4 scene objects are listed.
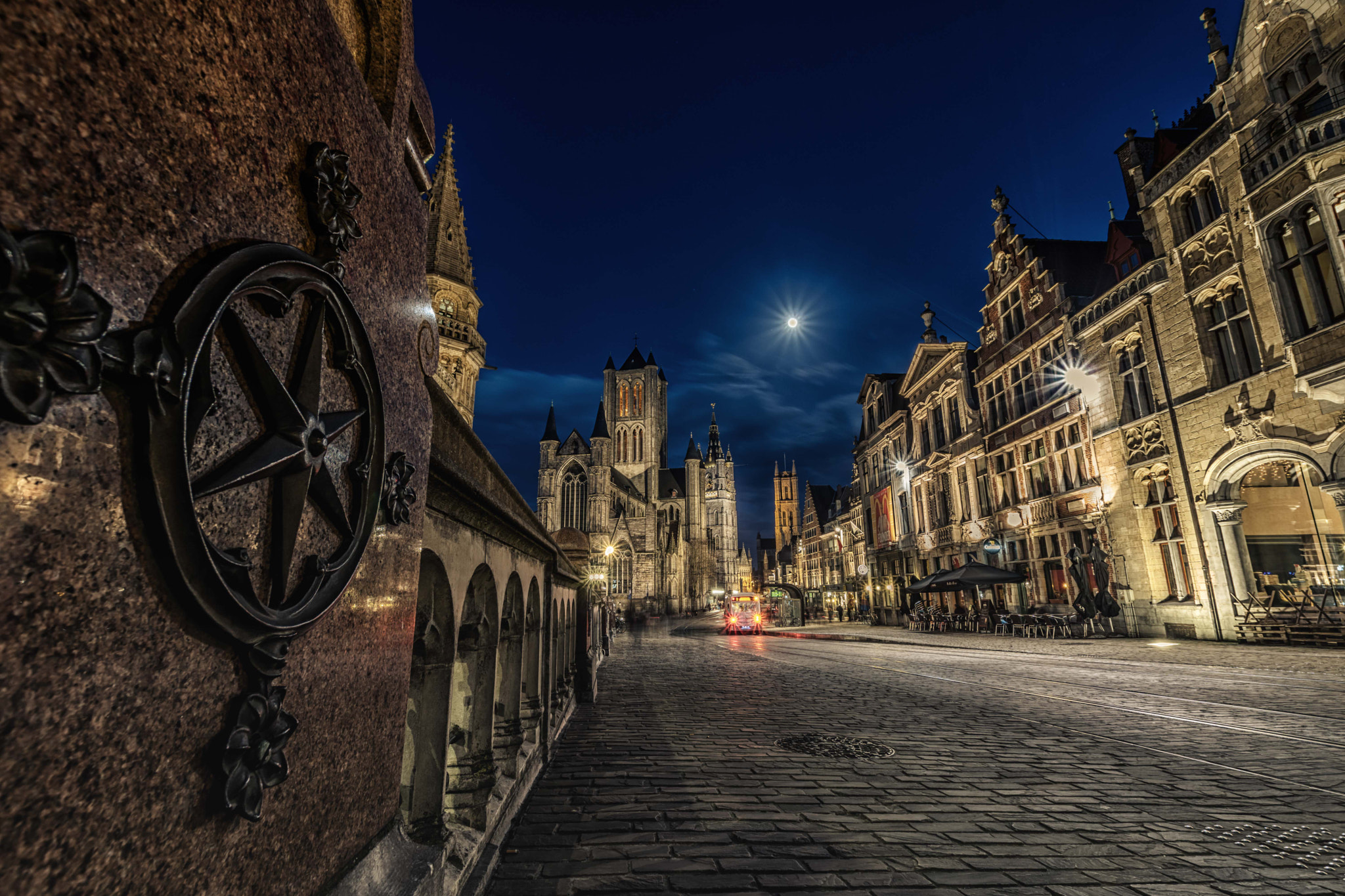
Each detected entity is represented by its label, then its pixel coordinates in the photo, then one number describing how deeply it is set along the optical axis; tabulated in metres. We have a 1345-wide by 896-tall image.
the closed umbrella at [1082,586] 17.73
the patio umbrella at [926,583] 22.83
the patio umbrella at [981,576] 20.45
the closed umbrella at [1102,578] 17.47
